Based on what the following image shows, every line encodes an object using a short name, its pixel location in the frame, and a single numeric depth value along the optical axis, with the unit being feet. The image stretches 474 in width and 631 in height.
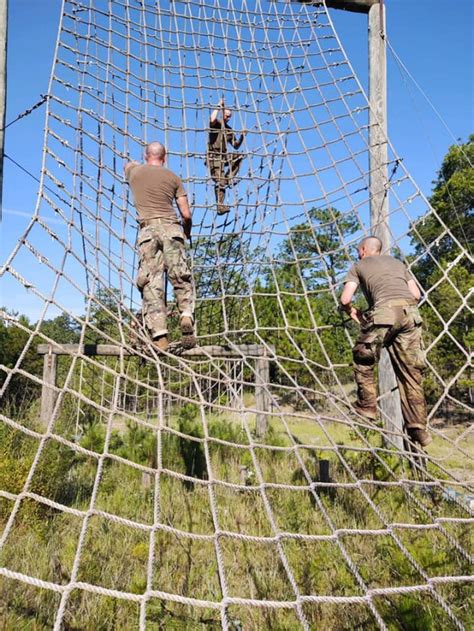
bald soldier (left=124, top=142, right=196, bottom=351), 8.04
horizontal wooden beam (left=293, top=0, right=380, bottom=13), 12.33
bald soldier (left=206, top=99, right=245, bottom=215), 13.05
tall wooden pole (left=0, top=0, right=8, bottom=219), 6.35
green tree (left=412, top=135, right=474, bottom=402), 28.55
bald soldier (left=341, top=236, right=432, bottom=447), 7.58
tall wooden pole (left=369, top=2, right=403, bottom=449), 10.64
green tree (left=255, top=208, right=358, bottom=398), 33.05
